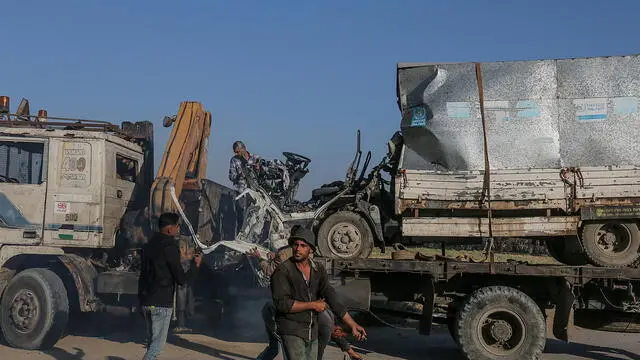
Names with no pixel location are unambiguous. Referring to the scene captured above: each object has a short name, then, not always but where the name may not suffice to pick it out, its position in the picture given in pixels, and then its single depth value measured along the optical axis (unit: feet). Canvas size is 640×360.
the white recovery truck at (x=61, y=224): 27.27
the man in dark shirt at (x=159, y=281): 19.26
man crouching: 14.35
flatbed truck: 24.52
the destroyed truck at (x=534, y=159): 25.30
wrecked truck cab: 27.27
